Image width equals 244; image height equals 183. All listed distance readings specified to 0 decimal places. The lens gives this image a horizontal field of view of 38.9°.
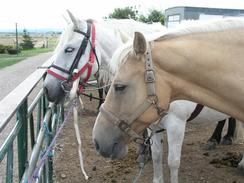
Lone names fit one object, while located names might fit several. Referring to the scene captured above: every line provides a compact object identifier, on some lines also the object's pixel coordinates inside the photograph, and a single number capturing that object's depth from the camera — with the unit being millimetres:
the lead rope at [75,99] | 3533
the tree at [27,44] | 35700
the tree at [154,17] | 18591
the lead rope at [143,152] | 2212
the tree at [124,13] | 18812
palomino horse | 1870
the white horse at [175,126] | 3266
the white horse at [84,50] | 3439
